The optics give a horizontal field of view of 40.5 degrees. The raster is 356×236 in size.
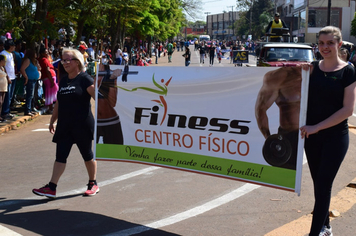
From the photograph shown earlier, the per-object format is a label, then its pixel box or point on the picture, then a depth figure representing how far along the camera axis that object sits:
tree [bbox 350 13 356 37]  61.44
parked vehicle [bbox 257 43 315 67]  15.39
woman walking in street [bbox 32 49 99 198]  5.91
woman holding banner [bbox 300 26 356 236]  4.17
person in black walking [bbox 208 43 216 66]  38.97
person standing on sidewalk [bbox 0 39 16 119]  12.14
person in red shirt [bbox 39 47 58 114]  13.44
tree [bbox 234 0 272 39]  106.54
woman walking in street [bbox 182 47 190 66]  35.09
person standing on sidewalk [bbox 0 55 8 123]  11.39
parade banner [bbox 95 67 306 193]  4.65
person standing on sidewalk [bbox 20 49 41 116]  12.67
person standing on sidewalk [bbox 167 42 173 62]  46.63
